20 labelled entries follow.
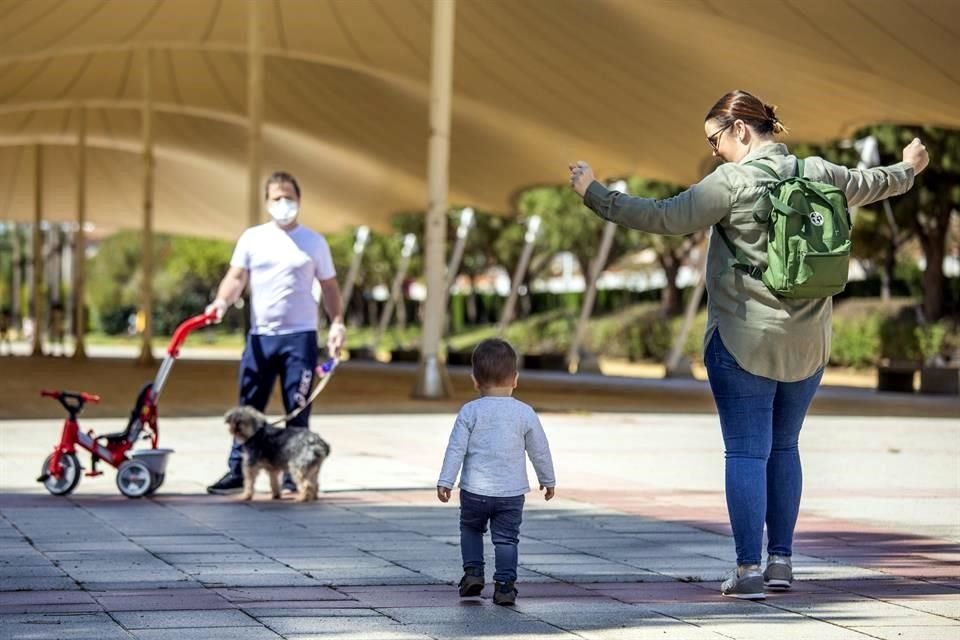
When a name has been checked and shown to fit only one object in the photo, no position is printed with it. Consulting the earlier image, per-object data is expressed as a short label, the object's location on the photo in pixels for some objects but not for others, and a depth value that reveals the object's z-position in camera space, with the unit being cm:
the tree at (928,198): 3675
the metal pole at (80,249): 4244
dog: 986
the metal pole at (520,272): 3962
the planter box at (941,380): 2694
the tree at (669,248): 4984
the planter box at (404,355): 4391
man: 1051
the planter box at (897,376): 2775
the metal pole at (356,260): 5174
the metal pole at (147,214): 3750
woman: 657
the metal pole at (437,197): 2309
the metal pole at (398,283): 4772
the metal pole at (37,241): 5081
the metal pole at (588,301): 3506
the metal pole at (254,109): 2966
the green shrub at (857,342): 4069
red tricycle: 1022
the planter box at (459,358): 4062
